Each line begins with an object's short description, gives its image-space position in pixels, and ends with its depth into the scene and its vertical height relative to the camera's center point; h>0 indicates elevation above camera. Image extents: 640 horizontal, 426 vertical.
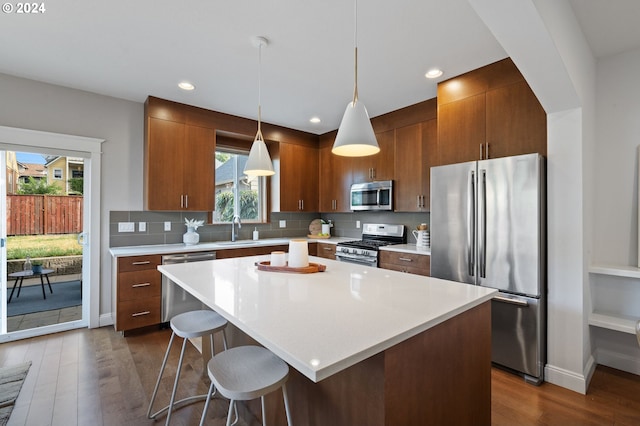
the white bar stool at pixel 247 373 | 1.16 -0.68
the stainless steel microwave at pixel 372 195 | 3.95 +0.22
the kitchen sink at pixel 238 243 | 3.90 -0.42
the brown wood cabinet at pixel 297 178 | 4.63 +0.52
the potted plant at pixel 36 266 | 3.18 -0.59
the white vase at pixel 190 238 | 3.76 -0.33
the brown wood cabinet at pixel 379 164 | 3.98 +0.66
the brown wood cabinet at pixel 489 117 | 2.45 +0.83
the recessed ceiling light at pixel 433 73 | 2.77 +1.29
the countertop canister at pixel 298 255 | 2.04 -0.30
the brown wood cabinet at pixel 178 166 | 3.47 +0.54
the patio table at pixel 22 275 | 3.08 -0.67
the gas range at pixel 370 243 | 3.73 -0.43
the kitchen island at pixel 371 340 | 1.00 -0.42
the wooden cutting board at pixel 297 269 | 1.99 -0.38
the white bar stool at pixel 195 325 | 1.74 -0.68
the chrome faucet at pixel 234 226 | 4.21 -0.21
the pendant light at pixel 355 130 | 1.61 +0.44
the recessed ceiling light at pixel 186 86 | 3.07 +1.29
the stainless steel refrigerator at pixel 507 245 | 2.26 -0.27
